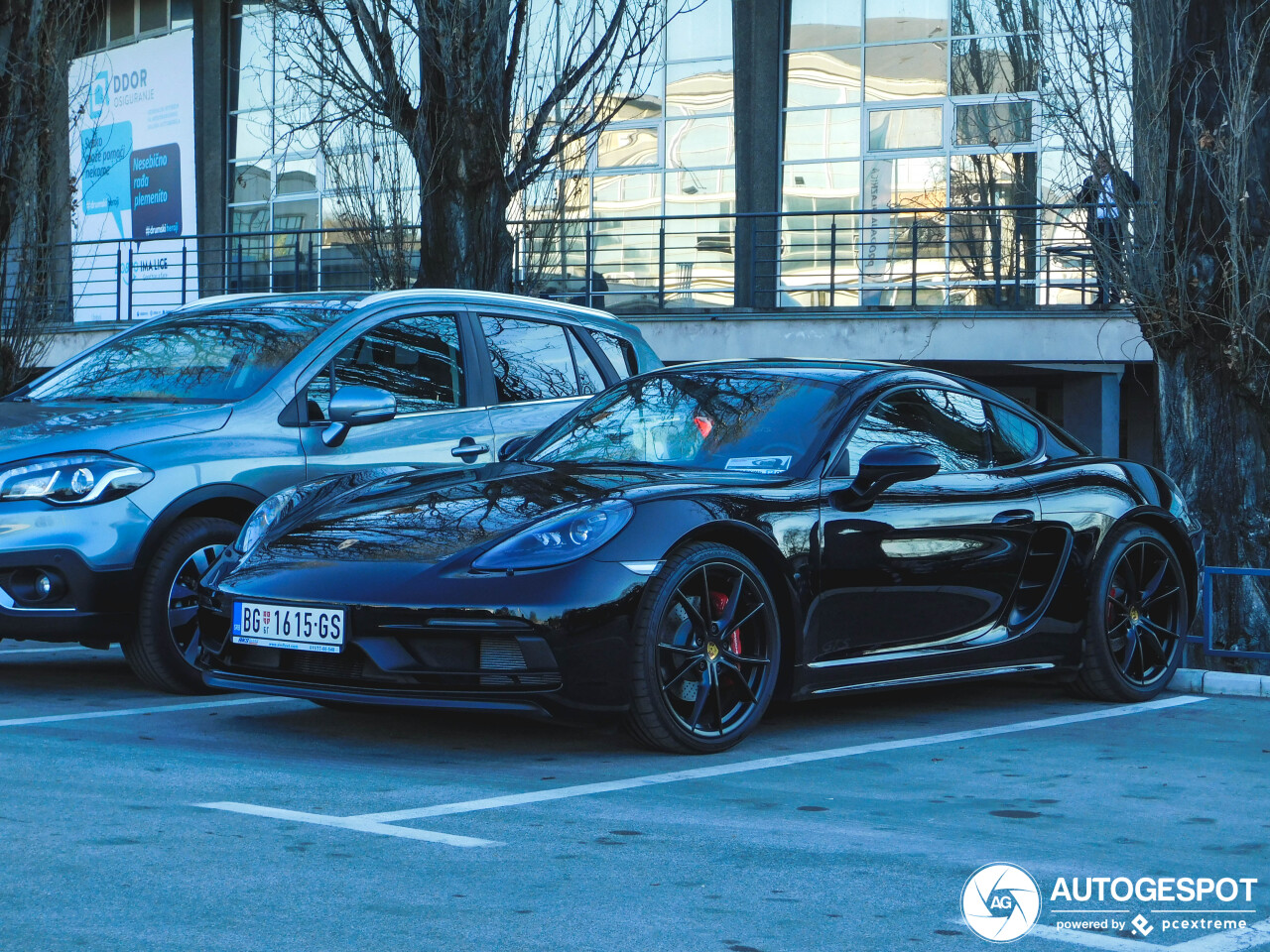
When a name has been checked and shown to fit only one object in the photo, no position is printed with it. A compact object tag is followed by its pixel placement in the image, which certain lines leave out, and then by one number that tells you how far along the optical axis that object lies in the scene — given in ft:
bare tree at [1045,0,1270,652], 33.17
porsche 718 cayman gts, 18.83
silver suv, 23.29
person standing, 34.28
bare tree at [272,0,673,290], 42.19
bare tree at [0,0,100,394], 45.16
